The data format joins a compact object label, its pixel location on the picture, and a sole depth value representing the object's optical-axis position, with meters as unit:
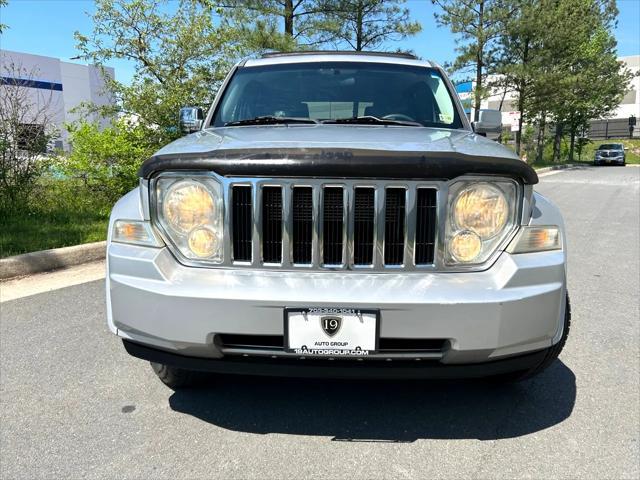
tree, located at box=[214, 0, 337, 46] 14.18
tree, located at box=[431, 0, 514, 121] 24.61
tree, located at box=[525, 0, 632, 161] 25.88
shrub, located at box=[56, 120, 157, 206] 7.72
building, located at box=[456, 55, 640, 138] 61.97
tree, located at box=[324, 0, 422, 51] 15.56
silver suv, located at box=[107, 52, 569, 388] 1.92
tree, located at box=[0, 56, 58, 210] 7.00
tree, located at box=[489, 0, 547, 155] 24.62
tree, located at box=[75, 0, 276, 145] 8.27
